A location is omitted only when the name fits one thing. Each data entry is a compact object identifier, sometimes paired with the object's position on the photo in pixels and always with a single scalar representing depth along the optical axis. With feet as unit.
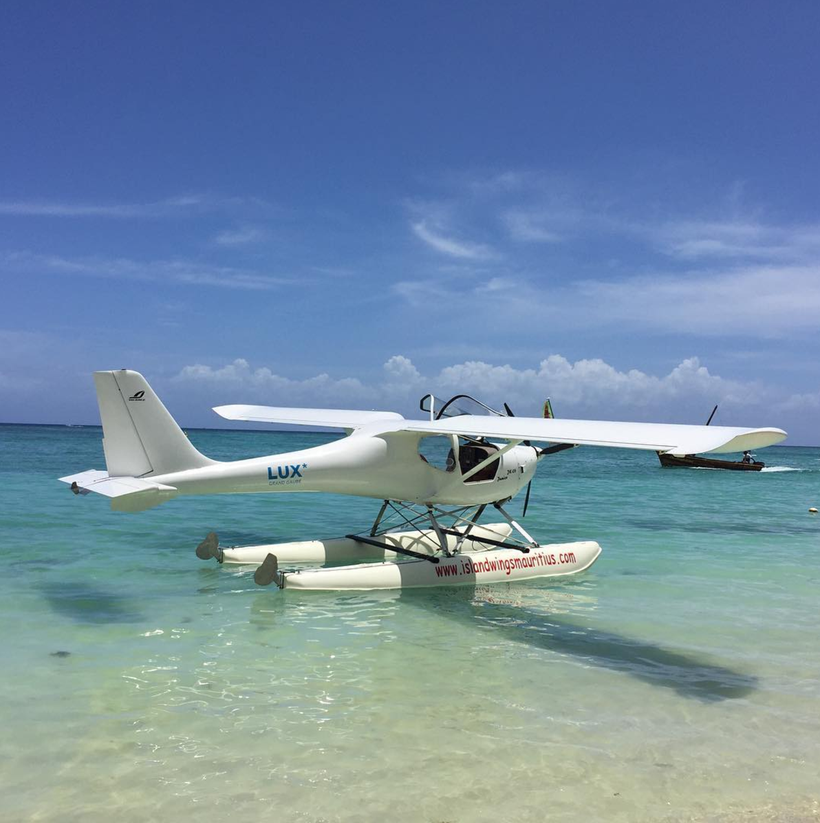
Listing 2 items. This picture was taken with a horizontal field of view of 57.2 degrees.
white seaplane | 26.02
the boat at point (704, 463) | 144.05
